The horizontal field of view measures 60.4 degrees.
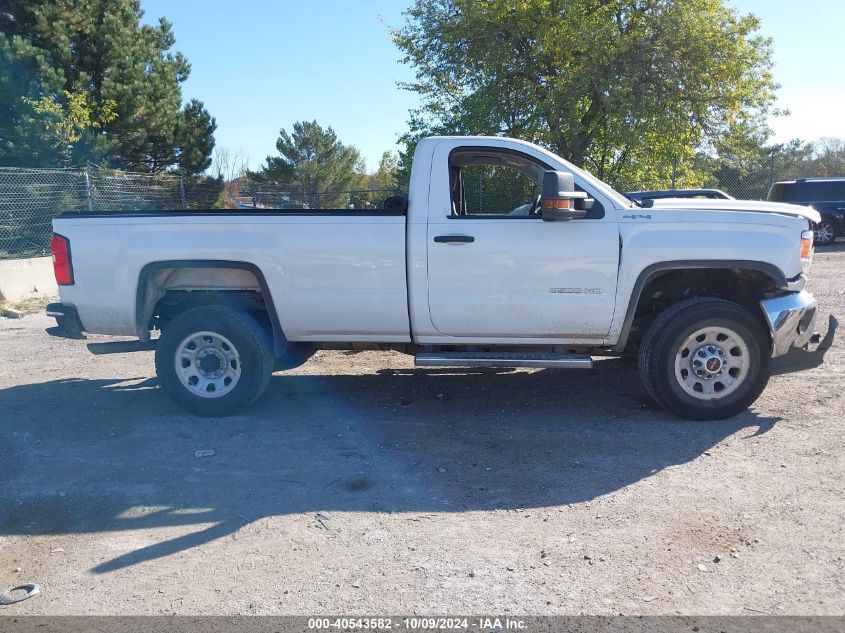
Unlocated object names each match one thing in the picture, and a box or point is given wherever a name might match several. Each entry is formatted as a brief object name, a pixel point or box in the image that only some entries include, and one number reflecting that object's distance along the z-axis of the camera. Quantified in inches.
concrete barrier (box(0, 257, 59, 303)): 486.9
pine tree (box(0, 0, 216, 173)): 743.7
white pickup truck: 215.2
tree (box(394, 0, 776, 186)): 676.1
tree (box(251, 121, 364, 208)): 1418.6
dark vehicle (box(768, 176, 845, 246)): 770.8
